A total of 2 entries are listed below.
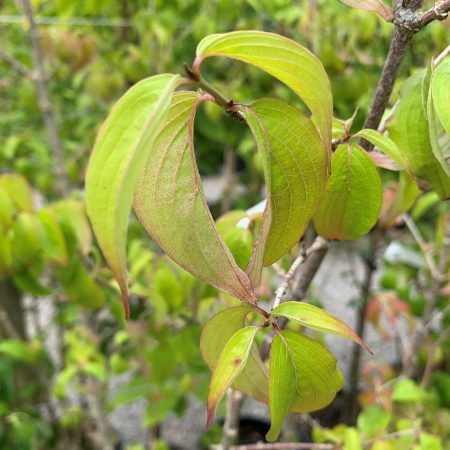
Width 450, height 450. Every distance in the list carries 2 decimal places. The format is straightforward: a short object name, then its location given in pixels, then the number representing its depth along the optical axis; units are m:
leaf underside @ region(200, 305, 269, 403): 0.25
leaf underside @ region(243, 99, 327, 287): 0.22
